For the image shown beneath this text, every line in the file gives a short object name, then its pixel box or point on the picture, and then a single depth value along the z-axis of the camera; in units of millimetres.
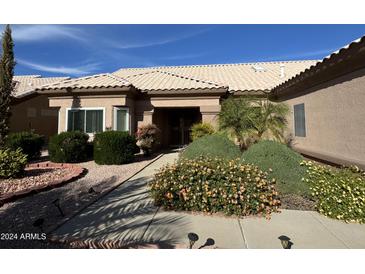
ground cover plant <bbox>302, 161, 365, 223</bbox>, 4023
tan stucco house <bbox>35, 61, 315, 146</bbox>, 11344
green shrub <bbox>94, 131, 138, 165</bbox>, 9031
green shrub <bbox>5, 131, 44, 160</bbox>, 9072
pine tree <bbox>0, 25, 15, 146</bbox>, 10102
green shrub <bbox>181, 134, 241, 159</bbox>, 7117
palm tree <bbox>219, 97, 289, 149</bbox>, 9430
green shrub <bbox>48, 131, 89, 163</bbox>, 9336
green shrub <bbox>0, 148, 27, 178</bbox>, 6598
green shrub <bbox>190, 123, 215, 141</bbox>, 10425
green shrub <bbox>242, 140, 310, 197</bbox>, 5086
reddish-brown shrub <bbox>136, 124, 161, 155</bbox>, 10719
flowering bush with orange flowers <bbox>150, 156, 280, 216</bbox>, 4340
